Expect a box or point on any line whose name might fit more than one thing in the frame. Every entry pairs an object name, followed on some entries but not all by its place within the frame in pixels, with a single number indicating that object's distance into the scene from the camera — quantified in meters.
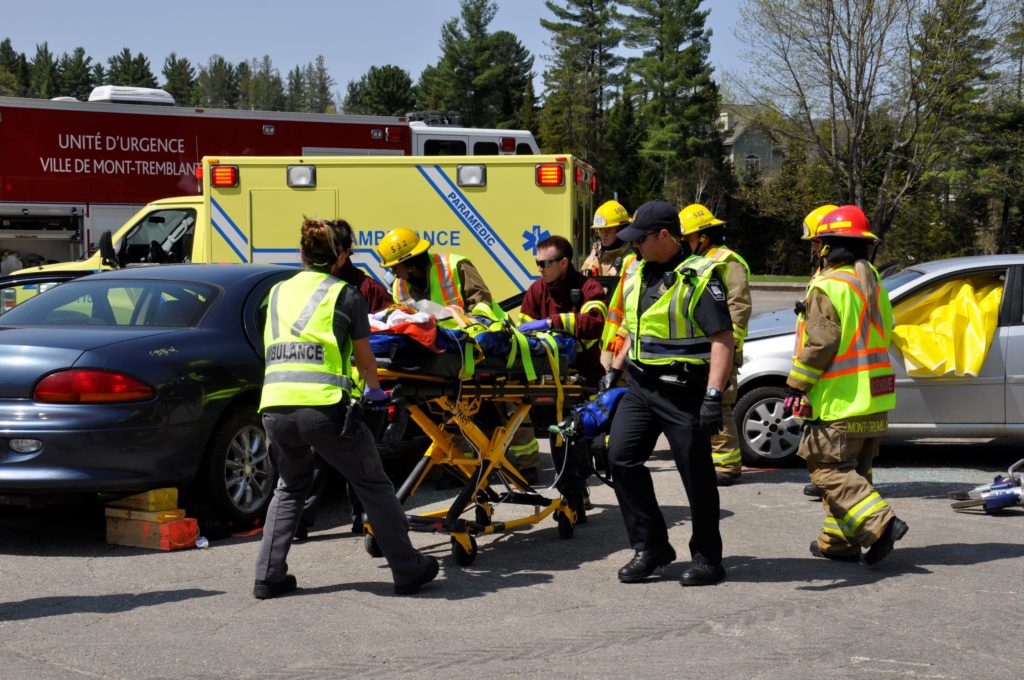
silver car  8.38
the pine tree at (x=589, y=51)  73.00
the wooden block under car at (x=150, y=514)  6.34
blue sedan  6.04
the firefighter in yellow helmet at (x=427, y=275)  7.19
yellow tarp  8.39
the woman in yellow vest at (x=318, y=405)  5.23
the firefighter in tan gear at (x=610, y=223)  9.01
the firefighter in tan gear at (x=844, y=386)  5.95
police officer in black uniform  5.50
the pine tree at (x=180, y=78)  145.38
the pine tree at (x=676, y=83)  68.19
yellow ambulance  11.84
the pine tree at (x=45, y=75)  132.00
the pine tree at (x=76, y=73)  141.38
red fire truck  16.25
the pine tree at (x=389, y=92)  104.69
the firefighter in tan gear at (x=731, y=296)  8.08
